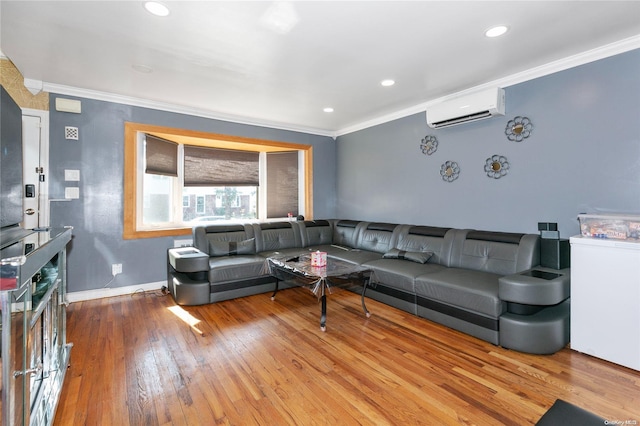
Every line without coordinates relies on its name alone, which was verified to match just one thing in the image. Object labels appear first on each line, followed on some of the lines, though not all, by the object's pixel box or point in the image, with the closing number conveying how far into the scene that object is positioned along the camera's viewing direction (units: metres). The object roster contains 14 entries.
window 4.19
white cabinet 2.24
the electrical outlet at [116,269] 3.95
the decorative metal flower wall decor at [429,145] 4.23
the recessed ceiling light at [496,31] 2.40
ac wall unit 3.34
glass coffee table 2.92
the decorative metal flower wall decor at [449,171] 3.99
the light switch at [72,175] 3.66
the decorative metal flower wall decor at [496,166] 3.48
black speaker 2.86
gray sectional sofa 2.51
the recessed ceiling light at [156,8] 2.06
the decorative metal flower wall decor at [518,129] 3.27
